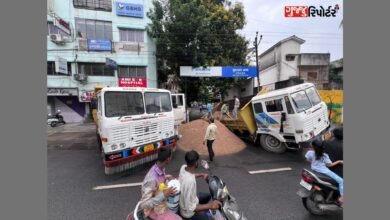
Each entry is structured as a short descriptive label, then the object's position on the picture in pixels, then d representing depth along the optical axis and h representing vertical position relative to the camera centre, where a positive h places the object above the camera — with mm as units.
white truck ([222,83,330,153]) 5637 -515
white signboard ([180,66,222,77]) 13906 +2363
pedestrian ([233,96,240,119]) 9105 -208
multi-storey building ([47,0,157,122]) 15250 +4765
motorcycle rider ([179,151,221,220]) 1982 -1006
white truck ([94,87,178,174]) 4398 -567
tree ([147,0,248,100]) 12562 +4990
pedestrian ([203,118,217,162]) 5787 -1053
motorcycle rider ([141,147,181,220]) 1756 -878
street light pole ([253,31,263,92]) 16278 +5191
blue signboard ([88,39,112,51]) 15531 +4955
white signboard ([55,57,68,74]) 14656 +3148
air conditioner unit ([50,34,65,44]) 14875 +5354
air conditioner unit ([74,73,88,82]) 15584 +2287
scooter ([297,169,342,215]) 2822 -1466
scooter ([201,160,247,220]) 2085 -1172
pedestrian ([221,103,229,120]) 11086 -497
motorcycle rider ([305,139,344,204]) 2848 -963
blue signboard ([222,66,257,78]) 14238 +2411
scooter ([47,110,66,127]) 14773 -1206
